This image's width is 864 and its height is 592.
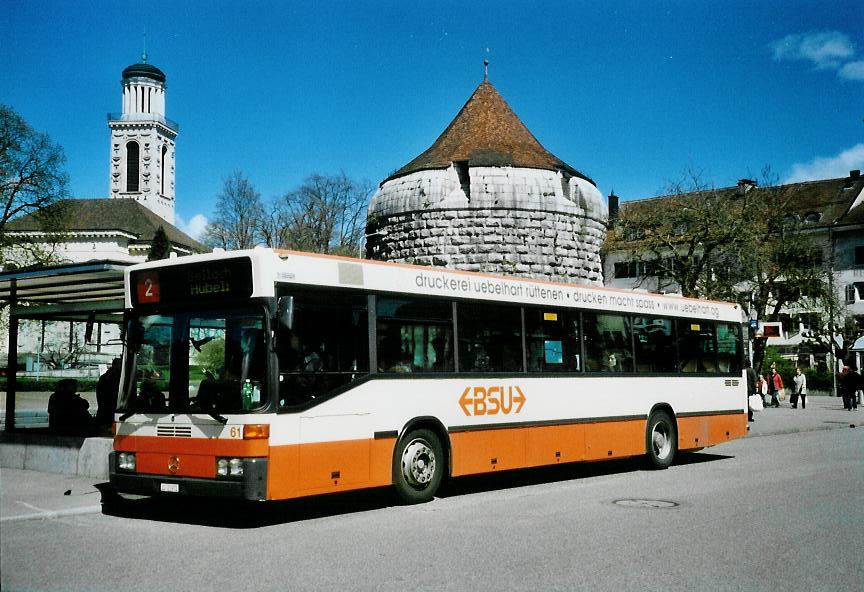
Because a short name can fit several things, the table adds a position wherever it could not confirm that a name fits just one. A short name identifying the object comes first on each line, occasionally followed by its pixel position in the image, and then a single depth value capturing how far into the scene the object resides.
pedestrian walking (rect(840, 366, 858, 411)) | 34.88
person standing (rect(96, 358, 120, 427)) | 14.36
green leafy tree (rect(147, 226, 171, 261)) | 82.19
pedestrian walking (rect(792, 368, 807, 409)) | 35.52
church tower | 119.00
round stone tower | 34.41
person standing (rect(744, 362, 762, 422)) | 26.01
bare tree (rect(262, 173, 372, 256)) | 56.59
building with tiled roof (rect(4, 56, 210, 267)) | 97.62
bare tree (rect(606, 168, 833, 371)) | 31.42
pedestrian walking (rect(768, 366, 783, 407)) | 38.19
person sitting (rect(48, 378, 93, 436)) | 14.84
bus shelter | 12.62
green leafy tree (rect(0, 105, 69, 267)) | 43.03
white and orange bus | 9.34
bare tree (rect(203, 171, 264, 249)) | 57.41
